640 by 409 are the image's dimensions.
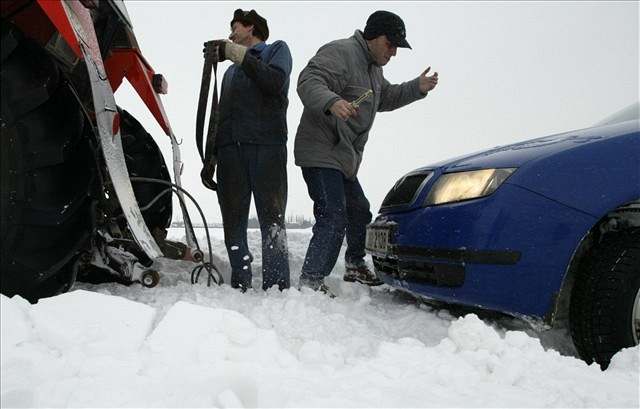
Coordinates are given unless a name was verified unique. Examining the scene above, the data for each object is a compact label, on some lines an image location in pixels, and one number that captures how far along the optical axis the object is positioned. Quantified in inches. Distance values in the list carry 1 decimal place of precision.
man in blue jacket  118.6
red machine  66.1
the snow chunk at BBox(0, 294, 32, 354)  52.4
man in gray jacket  122.9
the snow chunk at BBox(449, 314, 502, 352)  69.7
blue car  79.8
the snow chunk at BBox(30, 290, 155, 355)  55.6
